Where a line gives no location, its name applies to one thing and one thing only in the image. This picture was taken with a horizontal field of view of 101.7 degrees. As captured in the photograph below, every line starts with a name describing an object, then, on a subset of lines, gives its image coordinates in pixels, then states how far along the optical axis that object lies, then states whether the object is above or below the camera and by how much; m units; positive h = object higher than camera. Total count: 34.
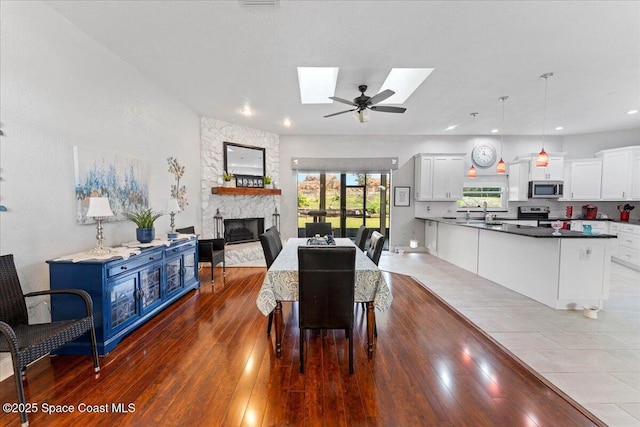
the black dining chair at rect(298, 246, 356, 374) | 1.97 -0.70
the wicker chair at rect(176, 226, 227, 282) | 4.25 -0.89
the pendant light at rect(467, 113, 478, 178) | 5.03 +0.59
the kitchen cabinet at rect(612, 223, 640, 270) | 4.93 -0.89
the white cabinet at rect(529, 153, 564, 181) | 5.99 +0.69
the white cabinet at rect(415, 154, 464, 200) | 6.20 +0.56
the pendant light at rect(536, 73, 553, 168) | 3.42 +0.64
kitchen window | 6.47 +0.14
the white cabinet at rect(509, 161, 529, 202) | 6.14 +0.44
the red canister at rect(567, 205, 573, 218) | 6.23 -0.28
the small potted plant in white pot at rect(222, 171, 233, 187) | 5.42 +0.41
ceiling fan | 3.36 +1.28
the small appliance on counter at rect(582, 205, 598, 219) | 6.07 -0.28
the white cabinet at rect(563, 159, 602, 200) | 5.91 +0.46
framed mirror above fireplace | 5.58 +0.86
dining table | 2.20 -0.80
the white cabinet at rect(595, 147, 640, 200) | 5.40 +0.57
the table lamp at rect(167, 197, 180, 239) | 3.58 -0.16
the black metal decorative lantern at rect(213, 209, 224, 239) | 5.45 -0.55
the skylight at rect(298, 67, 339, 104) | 3.92 +1.81
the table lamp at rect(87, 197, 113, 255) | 2.30 -0.14
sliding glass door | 6.59 -0.01
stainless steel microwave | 5.99 +0.25
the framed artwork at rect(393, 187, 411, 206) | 6.62 +0.08
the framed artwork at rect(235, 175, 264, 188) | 5.69 +0.38
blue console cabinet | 2.21 -0.90
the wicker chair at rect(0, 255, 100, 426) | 1.49 -0.91
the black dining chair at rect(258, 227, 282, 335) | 2.66 -0.54
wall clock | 6.50 +1.11
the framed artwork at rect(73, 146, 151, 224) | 2.58 +0.19
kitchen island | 3.14 -0.83
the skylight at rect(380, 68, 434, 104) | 3.64 +1.77
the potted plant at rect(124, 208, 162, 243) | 3.02 -0.34
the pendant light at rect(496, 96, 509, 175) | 4.19 +0.61
